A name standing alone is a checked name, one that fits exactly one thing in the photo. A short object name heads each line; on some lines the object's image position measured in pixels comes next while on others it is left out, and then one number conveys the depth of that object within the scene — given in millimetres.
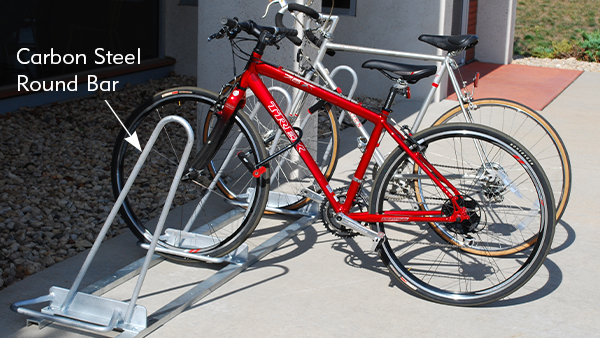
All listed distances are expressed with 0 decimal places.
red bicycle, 3162
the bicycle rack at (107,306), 2820
